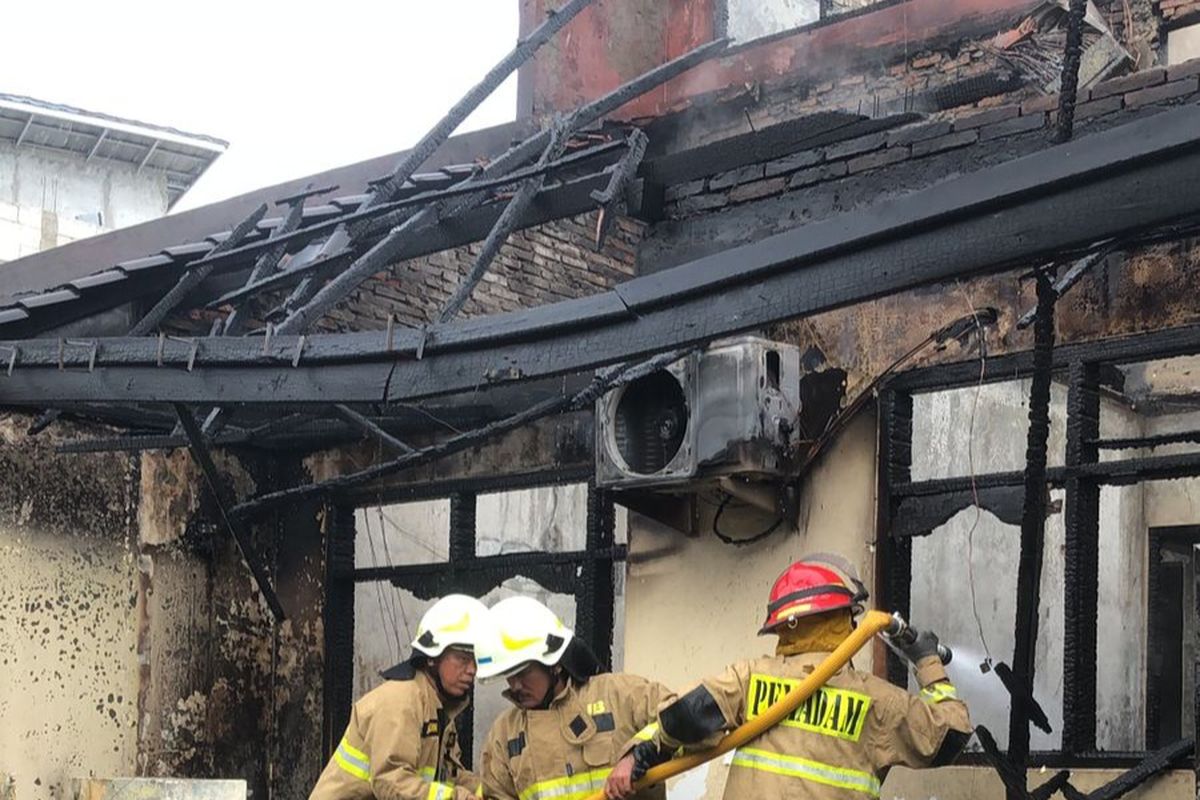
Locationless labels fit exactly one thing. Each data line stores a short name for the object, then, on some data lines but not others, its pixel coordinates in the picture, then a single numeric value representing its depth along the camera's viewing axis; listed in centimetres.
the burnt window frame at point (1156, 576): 1261
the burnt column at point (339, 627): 1040
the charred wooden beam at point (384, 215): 895
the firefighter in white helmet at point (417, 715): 642
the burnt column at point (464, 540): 990
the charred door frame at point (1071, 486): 709
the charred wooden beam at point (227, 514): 845
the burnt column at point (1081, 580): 714
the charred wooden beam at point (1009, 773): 614
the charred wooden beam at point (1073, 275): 695
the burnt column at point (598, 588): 921
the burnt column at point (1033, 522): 592
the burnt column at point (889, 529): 775
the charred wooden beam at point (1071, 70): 532
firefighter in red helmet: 550
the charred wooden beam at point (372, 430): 855
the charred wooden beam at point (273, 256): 930
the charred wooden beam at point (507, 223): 841
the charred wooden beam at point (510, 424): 792
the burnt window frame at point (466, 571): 927
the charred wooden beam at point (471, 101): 932
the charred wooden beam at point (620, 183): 917
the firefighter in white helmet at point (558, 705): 626
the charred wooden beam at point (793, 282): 495
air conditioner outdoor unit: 770
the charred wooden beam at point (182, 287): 947
